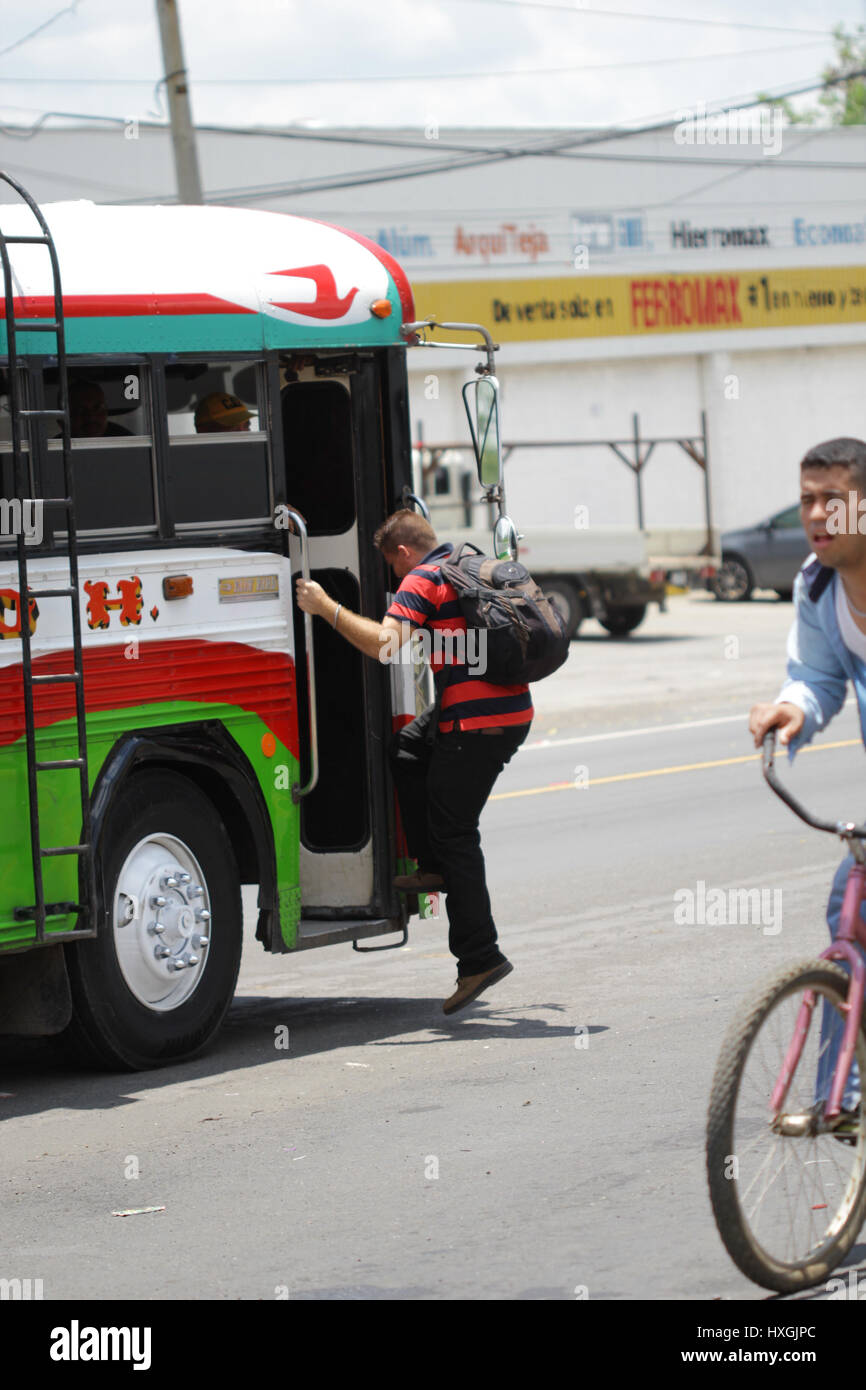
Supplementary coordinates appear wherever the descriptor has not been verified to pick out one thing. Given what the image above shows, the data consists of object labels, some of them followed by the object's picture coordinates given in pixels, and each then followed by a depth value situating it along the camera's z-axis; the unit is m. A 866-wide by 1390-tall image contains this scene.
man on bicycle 9.60
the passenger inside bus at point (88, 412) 14.44
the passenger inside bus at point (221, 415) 15.29
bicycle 9.19
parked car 66.44
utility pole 37.75
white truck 54.28
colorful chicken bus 13.91
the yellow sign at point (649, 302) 83.06
